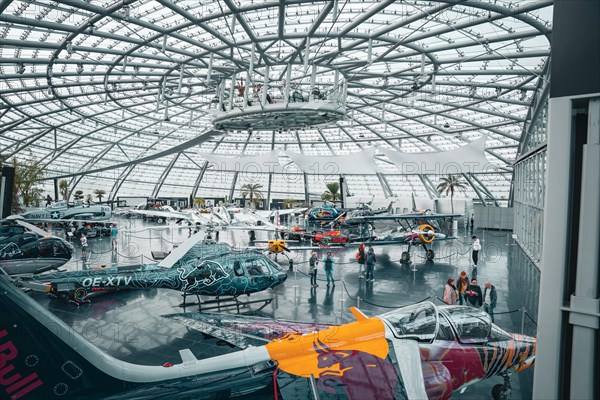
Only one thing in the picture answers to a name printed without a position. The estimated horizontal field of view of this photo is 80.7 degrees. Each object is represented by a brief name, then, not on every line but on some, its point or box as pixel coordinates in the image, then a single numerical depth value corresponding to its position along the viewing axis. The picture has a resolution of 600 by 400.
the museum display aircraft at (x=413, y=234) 23.19
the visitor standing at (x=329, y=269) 16.75
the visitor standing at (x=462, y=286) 13.38
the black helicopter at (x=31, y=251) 16.31
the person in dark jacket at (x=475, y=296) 11.91
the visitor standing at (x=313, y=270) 16.95
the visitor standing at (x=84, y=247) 22.57
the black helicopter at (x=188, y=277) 12.93
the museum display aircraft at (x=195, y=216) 29.38
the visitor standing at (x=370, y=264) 17.98
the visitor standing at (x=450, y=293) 12.19
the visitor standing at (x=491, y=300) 12.08
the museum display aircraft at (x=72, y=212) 29.91
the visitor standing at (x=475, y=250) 21.16
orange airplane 4.78
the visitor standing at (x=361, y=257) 20.14
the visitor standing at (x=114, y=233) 30.72
